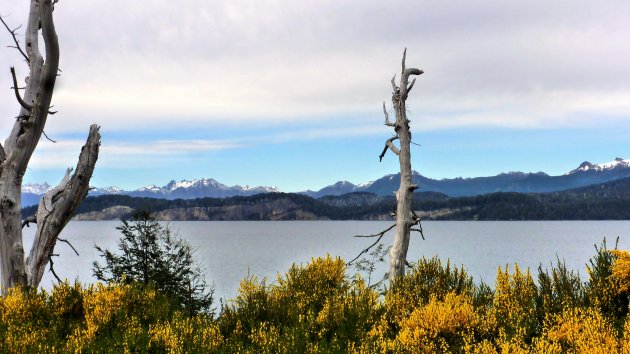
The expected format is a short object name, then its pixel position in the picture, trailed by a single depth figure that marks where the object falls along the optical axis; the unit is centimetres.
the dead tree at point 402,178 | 1624
